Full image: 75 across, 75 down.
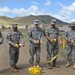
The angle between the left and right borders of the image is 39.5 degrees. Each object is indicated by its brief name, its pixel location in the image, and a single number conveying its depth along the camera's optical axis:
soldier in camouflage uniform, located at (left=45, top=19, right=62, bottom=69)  4.76
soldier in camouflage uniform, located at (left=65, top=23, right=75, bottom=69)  4.80
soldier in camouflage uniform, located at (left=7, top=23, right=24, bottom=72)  4.46
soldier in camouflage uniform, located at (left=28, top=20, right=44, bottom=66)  4.61
